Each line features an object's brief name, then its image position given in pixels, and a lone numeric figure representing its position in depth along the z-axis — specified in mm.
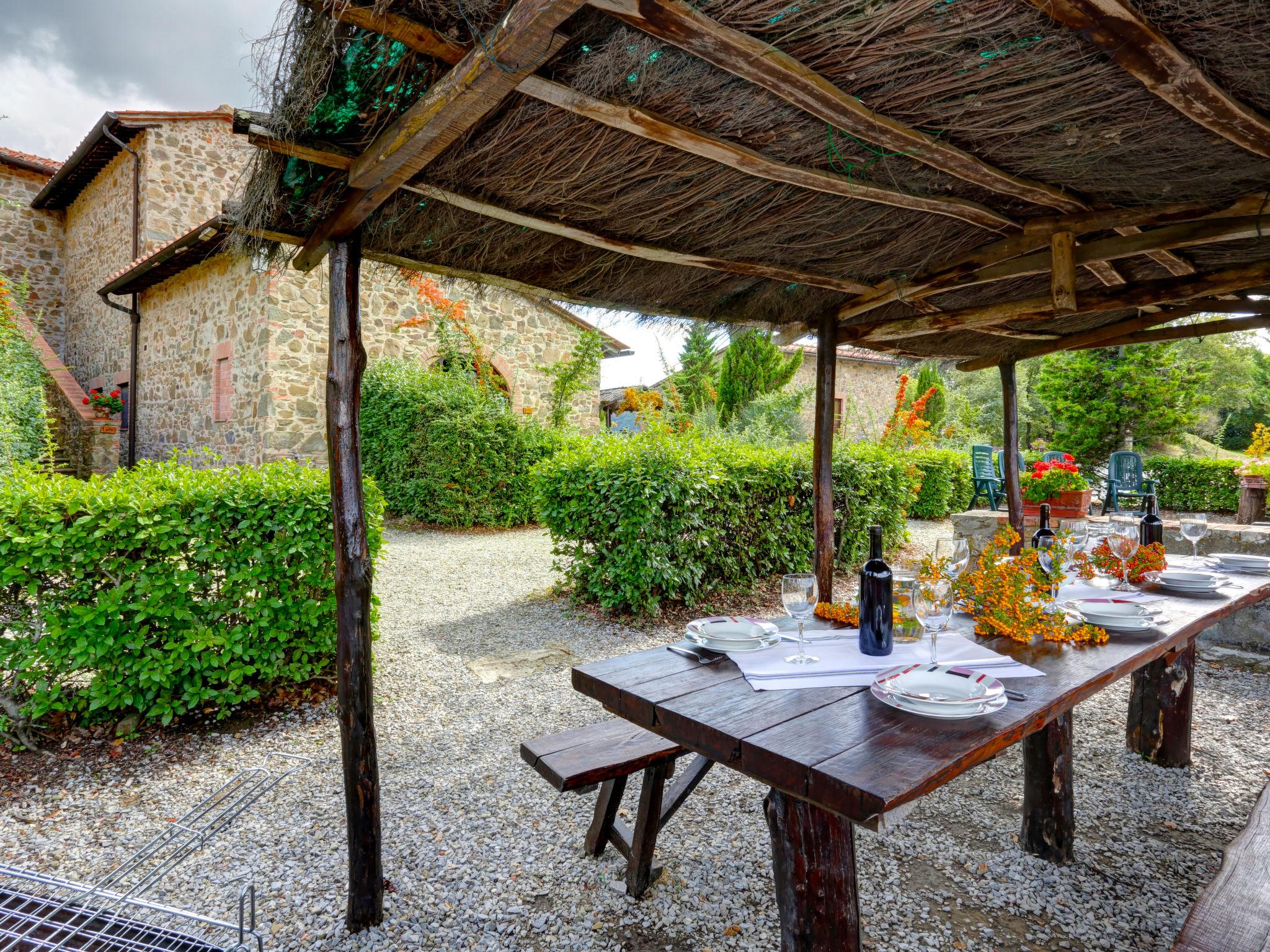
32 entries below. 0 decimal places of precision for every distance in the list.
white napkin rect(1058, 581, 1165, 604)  2471
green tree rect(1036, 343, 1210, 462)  13789
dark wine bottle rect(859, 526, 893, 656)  1793
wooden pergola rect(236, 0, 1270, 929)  1528
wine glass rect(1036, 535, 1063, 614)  2211
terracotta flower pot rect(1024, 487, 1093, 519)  6426
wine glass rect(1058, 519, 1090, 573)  2662
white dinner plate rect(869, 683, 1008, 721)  1417
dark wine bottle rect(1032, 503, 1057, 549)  2699
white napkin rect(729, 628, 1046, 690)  1655
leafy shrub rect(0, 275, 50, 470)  6762
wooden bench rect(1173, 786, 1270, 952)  1149
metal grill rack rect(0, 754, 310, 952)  1484
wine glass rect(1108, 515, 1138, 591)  2713
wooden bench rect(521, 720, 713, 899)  1901
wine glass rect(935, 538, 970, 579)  2154
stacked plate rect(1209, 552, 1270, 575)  3088
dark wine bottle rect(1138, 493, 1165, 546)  3066
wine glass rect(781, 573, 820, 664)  1801
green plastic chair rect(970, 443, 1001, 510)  9008
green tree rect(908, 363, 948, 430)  16000
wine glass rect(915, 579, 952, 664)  1743
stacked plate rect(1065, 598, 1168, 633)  2066
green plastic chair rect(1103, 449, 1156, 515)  9320
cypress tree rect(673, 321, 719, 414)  14500
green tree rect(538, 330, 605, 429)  10438
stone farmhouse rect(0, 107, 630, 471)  8812
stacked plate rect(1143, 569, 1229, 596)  2605
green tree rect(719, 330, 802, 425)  13461
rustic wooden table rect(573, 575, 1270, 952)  1206
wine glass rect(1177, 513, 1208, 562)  3087
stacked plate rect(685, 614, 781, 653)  1877
